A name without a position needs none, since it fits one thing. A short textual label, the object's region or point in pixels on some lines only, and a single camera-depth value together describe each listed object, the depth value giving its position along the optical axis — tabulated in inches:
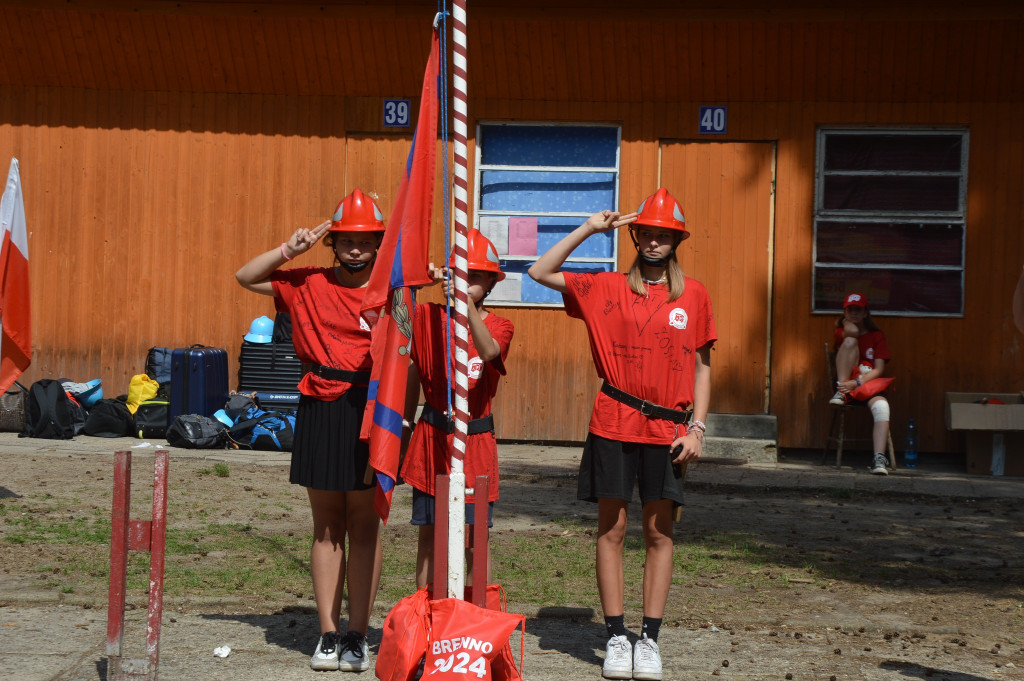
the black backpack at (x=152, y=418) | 493.4
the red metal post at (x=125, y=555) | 179.8
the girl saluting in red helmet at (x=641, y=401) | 202.2
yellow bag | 501.4
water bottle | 476.4
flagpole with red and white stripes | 174.4
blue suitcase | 495.5
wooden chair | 467.0
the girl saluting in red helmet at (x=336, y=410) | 199.0
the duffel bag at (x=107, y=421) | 491.5
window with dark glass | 488.7
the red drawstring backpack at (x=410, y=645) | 166.6
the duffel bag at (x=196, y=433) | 469.7
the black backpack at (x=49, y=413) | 483.2
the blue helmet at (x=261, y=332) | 514.6
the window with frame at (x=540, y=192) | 502.0
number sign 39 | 510.3
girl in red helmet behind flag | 200.1
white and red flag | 334.6
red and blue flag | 184.7
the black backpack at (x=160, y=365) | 508.4
